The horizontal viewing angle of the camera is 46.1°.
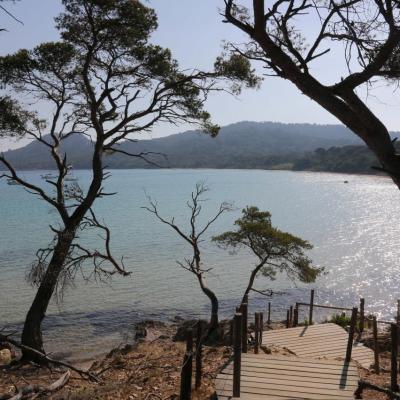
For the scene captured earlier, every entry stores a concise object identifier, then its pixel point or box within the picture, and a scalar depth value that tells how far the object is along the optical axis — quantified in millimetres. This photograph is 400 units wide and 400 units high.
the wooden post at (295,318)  19806
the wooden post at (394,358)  8391
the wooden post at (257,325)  11681
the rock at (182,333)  20875
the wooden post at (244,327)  8200
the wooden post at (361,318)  18156
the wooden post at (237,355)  6996
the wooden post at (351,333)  9242
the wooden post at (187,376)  7070
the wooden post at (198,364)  8234
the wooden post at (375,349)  11734
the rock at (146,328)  23094
